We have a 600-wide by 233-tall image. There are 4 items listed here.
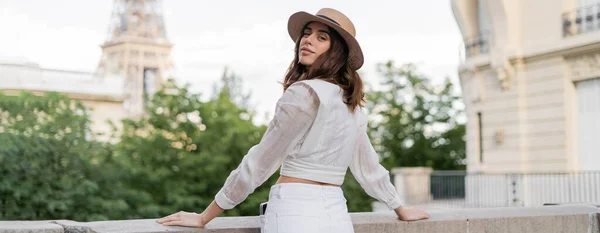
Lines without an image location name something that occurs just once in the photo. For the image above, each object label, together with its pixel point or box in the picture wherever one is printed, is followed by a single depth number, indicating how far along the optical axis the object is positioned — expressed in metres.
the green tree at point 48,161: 19.41
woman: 2.82
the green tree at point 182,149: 23.97
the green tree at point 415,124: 36.66
